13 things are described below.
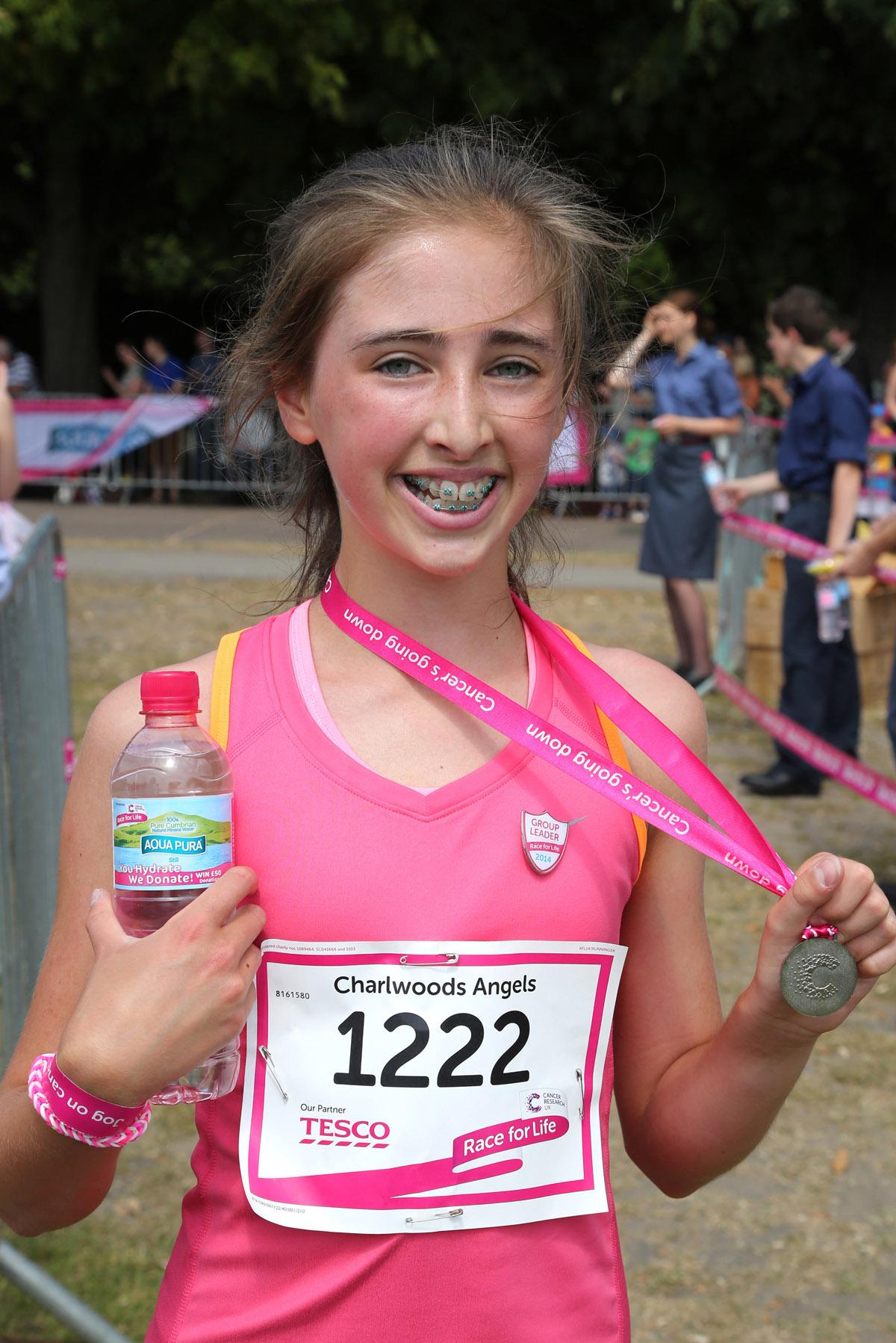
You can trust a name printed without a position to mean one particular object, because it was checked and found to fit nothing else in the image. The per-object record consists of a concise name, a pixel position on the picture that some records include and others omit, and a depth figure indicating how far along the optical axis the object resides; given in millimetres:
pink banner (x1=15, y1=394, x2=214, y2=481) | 17172
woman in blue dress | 8969
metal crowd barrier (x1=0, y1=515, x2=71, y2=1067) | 3857
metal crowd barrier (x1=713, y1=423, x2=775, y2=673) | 10016
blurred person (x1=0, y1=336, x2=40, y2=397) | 17797
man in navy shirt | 7203
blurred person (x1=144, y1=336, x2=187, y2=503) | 17969
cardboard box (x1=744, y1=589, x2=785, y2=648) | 8969
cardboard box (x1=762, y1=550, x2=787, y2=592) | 9234
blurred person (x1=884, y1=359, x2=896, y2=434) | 13547
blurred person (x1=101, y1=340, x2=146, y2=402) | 19641
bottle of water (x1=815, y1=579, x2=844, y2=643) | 6965
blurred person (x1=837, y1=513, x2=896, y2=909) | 5711
